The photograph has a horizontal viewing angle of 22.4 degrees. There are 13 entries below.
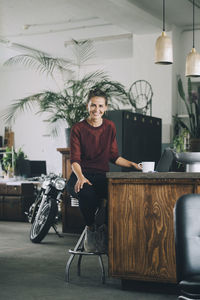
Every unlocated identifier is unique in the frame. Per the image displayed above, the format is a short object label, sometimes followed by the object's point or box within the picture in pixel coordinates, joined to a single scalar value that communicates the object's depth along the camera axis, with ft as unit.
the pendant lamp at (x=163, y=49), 15.76
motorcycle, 19.72
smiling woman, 12.94
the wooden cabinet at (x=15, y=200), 27.22
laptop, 13.10
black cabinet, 17.99
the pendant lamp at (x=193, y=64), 16.84
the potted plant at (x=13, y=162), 30.12
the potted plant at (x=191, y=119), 24.31
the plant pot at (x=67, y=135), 21.40
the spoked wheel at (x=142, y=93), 26.30
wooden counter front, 11.66
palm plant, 21.38
